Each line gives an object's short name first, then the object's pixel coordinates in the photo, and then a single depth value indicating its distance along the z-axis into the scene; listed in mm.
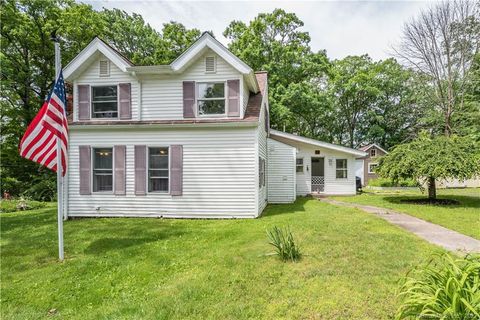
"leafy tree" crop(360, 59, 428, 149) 32656
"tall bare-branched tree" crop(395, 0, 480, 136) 17625
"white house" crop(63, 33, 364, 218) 9672
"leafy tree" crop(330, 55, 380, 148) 31156
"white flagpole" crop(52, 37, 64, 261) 5746
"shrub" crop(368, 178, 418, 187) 23734
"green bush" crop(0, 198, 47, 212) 13625
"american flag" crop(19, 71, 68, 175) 5555
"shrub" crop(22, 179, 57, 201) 17547
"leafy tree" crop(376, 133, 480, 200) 10812
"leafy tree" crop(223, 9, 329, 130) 23312
